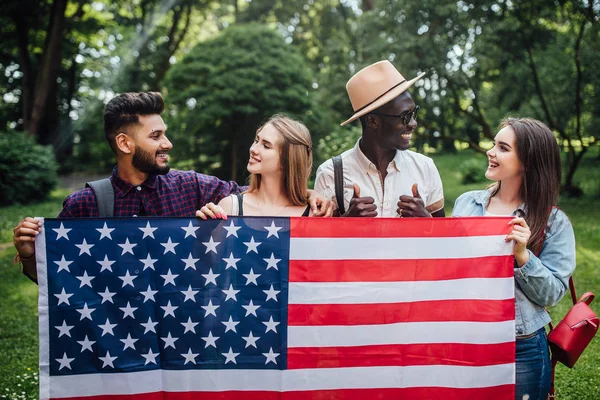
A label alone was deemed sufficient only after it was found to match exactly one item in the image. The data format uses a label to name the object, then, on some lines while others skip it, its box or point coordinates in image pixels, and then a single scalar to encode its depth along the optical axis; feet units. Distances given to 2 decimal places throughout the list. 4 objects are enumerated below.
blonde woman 11.85
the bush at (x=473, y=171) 72.07
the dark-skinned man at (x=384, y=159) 12.39
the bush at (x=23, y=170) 60.03
